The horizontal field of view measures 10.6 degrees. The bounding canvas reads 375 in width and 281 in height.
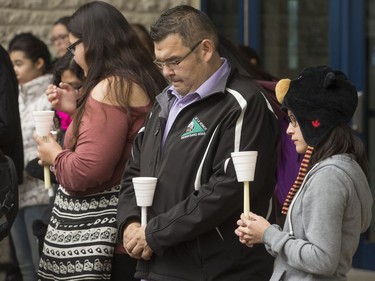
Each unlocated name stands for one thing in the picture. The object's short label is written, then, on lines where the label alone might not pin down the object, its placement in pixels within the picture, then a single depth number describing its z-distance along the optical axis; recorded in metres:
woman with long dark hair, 9.42
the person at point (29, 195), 14.13
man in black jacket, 8.30
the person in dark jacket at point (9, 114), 12.12
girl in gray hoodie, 7.15
